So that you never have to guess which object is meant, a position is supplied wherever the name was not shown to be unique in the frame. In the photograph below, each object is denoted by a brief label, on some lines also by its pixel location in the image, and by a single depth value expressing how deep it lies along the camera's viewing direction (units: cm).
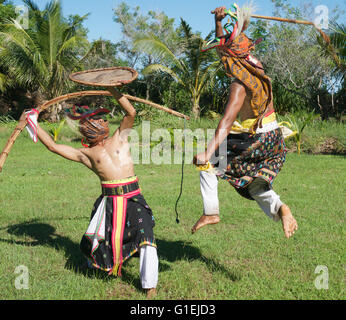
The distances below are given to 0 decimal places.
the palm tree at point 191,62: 1794
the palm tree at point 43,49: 1869
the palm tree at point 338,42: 1302
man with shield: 365
